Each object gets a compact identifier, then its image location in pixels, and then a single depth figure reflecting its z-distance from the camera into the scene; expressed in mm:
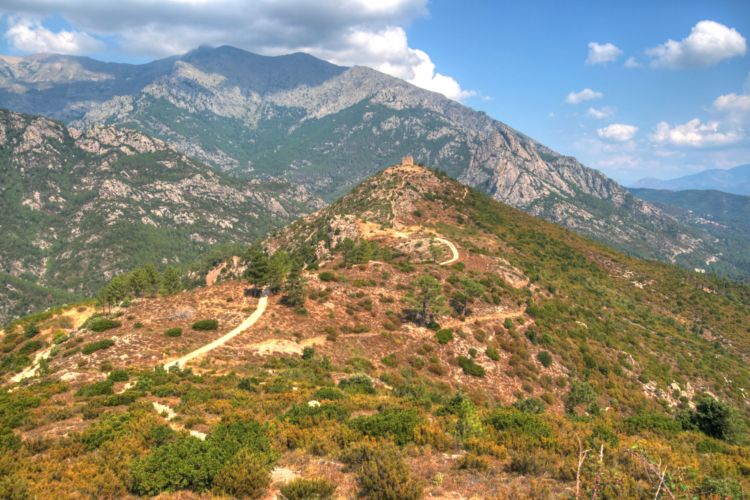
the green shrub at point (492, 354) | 50281
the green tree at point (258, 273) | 58731
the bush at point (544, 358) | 52750
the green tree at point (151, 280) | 98250
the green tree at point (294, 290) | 53031
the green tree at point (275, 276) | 58875
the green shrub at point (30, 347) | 47400
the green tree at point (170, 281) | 107175
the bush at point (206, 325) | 44125
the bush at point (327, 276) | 61641
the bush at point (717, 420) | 25766
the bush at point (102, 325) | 41656
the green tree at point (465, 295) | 61391
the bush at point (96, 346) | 35781
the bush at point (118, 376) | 29858
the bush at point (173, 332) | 40938
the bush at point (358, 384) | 30562
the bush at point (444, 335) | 50409
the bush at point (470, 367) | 45991
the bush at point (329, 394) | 26500
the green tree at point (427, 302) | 55781
